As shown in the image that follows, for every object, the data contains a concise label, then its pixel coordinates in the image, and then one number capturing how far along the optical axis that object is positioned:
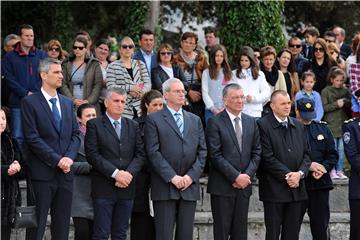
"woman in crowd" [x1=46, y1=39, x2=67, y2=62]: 11.33
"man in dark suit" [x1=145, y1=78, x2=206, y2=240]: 8.42
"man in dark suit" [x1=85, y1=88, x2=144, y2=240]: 8.49
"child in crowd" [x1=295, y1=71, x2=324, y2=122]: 10.88
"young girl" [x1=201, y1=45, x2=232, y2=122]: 10.84
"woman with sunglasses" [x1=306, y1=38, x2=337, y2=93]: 11.77
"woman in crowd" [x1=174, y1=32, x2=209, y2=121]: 11.11
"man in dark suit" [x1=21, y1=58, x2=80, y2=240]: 8.20
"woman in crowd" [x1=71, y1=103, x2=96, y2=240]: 8.75
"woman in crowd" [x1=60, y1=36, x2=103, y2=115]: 10.88
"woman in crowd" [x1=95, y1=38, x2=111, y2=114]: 11.22
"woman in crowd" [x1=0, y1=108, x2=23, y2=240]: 8.05
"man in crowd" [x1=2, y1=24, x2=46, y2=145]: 10.76
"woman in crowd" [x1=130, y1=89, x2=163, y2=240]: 8.94
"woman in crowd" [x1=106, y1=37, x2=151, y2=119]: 10.47
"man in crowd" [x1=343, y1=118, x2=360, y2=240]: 8.87
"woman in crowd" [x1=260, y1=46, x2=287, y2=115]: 11.33
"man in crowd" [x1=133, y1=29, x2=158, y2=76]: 11.10
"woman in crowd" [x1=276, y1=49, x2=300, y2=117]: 11.52
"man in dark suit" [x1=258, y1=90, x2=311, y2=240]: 8.85
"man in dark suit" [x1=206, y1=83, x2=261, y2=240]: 8.71
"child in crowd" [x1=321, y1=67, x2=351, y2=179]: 11.15
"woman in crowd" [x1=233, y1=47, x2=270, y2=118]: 10.75
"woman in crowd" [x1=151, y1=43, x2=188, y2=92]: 10.82
